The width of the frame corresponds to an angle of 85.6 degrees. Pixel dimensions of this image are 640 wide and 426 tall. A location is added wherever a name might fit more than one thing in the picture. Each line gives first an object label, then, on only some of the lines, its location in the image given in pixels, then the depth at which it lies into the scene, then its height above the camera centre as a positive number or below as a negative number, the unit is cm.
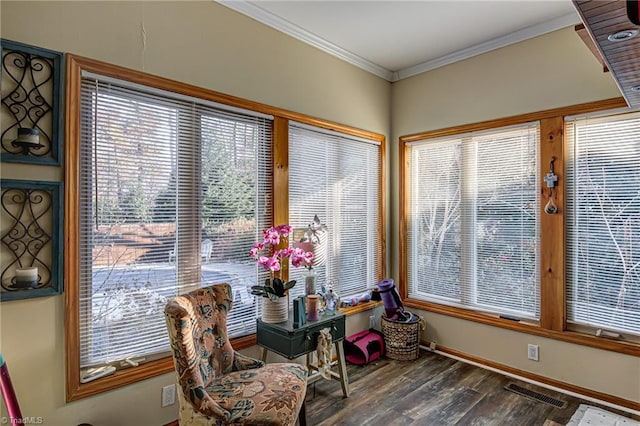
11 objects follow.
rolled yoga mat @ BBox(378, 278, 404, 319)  350 -84
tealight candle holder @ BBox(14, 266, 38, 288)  172 -30
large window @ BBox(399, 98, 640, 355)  264 -9
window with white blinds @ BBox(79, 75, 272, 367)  199 +4
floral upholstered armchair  170 -93
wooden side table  240 -88
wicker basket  340 -124
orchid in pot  250 -32
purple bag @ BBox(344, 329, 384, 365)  333 -131
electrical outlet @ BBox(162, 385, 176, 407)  222 -116
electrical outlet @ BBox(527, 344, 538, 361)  297 -120
